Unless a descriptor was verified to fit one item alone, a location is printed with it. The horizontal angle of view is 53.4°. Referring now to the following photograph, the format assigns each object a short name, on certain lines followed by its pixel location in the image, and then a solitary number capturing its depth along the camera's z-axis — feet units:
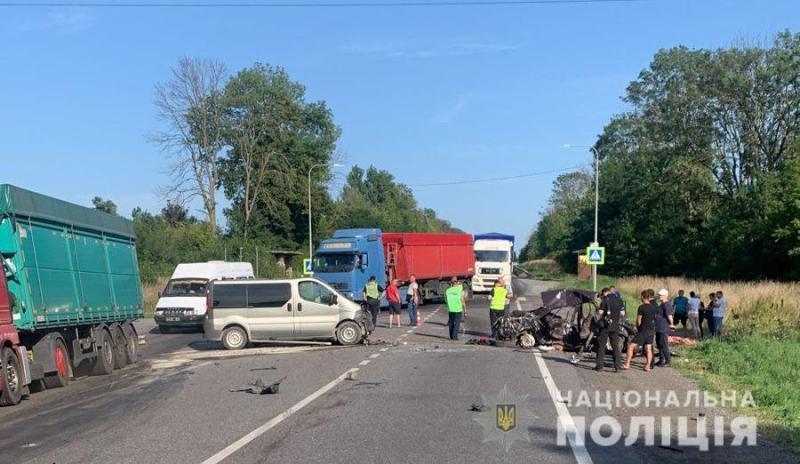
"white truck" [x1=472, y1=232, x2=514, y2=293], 155.94
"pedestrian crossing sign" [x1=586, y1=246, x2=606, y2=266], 123.44
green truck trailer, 41.68
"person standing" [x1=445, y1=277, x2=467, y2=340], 71.87
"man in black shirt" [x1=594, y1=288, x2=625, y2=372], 50.83
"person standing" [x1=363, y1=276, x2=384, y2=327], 84.07
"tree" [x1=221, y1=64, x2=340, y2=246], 221.87
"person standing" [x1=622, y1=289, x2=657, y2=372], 50.98
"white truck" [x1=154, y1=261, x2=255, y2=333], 89.71
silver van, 67.21
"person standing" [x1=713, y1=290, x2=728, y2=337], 75.16
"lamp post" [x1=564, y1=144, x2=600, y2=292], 145.48
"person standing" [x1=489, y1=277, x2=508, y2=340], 71.51
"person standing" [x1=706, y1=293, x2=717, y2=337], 76.40
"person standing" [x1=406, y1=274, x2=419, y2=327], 88.48
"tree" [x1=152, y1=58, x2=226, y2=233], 202.18
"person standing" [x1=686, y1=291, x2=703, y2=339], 78.89
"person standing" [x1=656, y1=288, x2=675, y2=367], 54.13
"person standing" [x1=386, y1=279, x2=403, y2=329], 89.44
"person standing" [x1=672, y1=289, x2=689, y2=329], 83.96
